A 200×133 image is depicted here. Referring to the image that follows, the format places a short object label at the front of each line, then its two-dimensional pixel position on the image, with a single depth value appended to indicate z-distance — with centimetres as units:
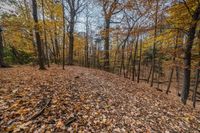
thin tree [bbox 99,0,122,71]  819
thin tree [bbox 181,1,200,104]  473
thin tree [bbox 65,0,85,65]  1085
